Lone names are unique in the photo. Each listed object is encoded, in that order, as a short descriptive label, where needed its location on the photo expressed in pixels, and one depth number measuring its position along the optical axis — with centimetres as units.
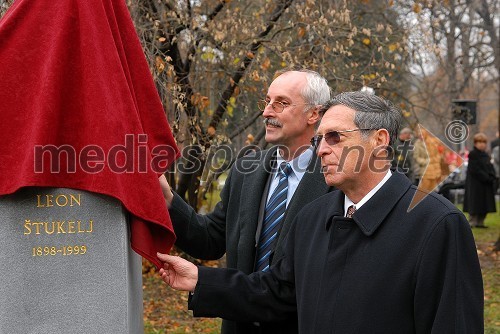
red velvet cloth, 273
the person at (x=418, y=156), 1420
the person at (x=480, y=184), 1516
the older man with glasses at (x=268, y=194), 362
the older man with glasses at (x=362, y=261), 258
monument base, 272
